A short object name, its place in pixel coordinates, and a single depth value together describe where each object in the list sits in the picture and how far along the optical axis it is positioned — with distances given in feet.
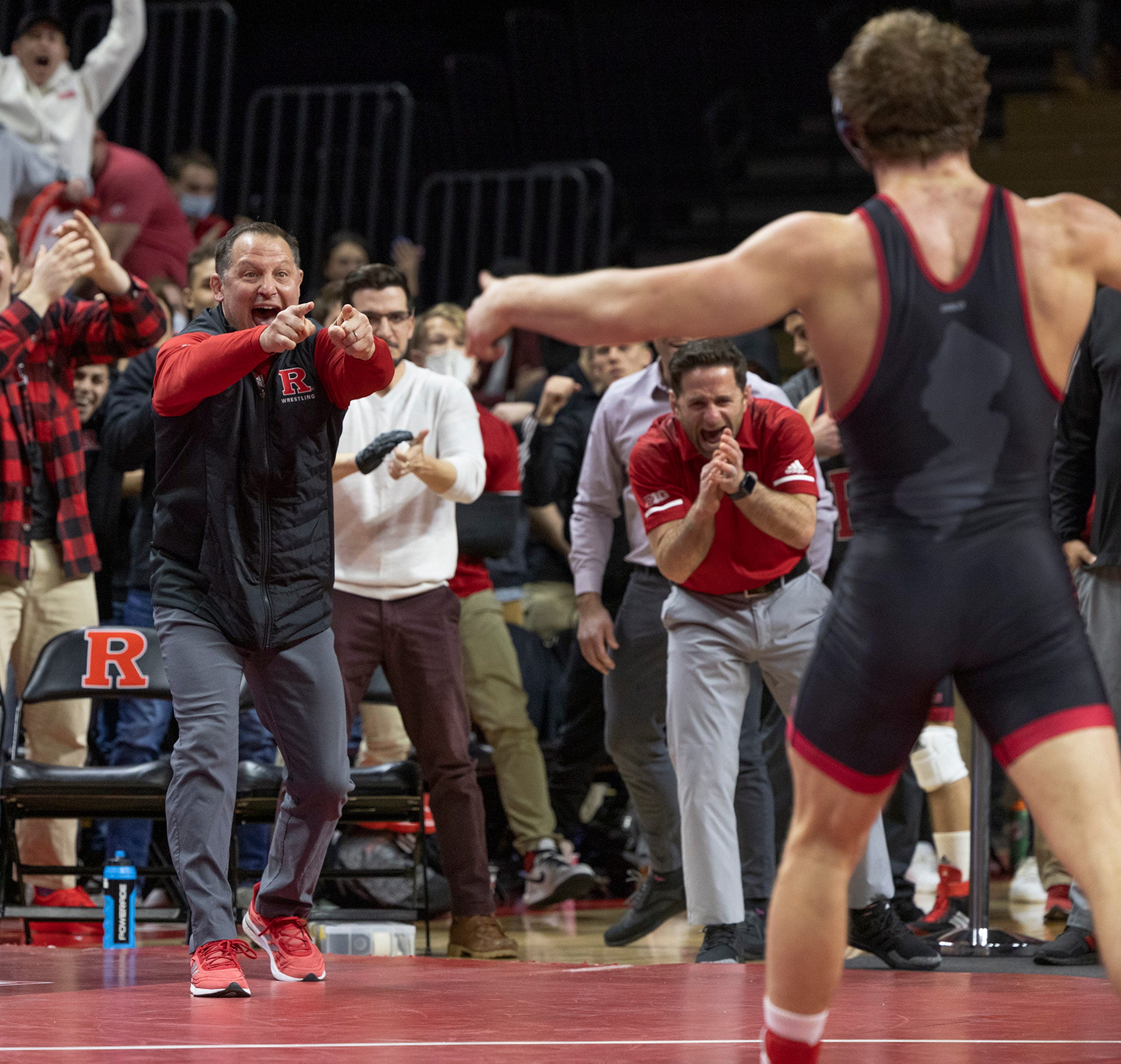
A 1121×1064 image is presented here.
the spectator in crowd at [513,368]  53.72
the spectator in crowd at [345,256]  52.70
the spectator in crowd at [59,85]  50.55
